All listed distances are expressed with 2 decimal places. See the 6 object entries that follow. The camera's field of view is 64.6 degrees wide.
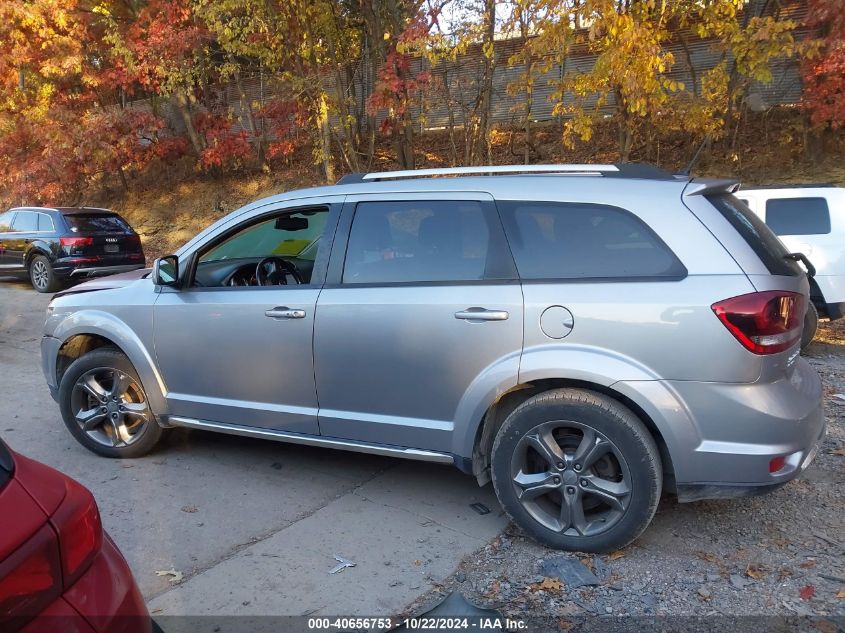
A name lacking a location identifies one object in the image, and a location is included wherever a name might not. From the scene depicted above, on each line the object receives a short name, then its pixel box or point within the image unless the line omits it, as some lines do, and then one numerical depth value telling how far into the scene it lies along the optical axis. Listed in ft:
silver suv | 10.15
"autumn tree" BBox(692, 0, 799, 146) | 28.40
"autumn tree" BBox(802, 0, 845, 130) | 31.91
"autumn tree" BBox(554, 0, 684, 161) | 26.00
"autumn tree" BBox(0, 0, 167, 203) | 49.73
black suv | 41.16
